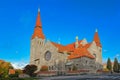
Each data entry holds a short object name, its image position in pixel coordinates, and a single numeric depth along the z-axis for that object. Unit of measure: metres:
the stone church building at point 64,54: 26.05
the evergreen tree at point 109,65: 30.74
